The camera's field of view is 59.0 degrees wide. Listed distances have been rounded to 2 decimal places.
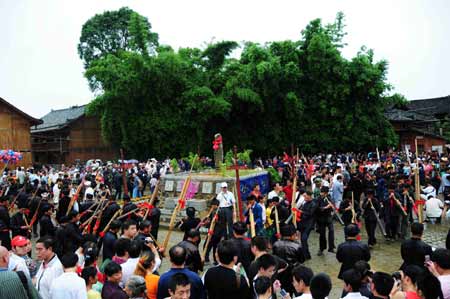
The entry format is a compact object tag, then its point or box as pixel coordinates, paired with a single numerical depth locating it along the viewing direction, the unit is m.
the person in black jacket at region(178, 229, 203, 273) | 6.26
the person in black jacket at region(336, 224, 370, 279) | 6.38
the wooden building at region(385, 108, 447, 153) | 36.56
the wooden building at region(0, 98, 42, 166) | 33.66
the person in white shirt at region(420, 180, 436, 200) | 13.26
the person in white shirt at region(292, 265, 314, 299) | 4.54
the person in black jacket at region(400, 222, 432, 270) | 6.20
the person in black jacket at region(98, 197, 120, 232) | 9.89
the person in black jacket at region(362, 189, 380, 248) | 10.88
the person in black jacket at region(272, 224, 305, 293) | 6.04
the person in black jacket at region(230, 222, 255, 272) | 6.51
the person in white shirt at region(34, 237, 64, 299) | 5.26
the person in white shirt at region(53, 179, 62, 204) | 15.09
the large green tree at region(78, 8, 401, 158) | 28.77
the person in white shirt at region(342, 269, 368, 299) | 4.53
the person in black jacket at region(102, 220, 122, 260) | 7.32
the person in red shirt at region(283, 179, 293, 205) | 13.08
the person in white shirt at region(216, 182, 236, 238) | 10.14
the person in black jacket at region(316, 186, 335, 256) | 10.41
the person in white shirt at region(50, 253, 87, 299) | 4.60
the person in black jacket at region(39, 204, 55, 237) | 9.74
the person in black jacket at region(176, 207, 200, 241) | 8.41
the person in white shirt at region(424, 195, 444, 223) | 13.03
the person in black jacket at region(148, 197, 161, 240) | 9.78
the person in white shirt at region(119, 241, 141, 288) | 5.40
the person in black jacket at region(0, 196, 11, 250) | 8.55
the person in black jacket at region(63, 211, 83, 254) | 7.93
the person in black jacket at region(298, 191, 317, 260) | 10.04
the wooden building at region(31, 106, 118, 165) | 37.22
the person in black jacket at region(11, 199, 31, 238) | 9.66
